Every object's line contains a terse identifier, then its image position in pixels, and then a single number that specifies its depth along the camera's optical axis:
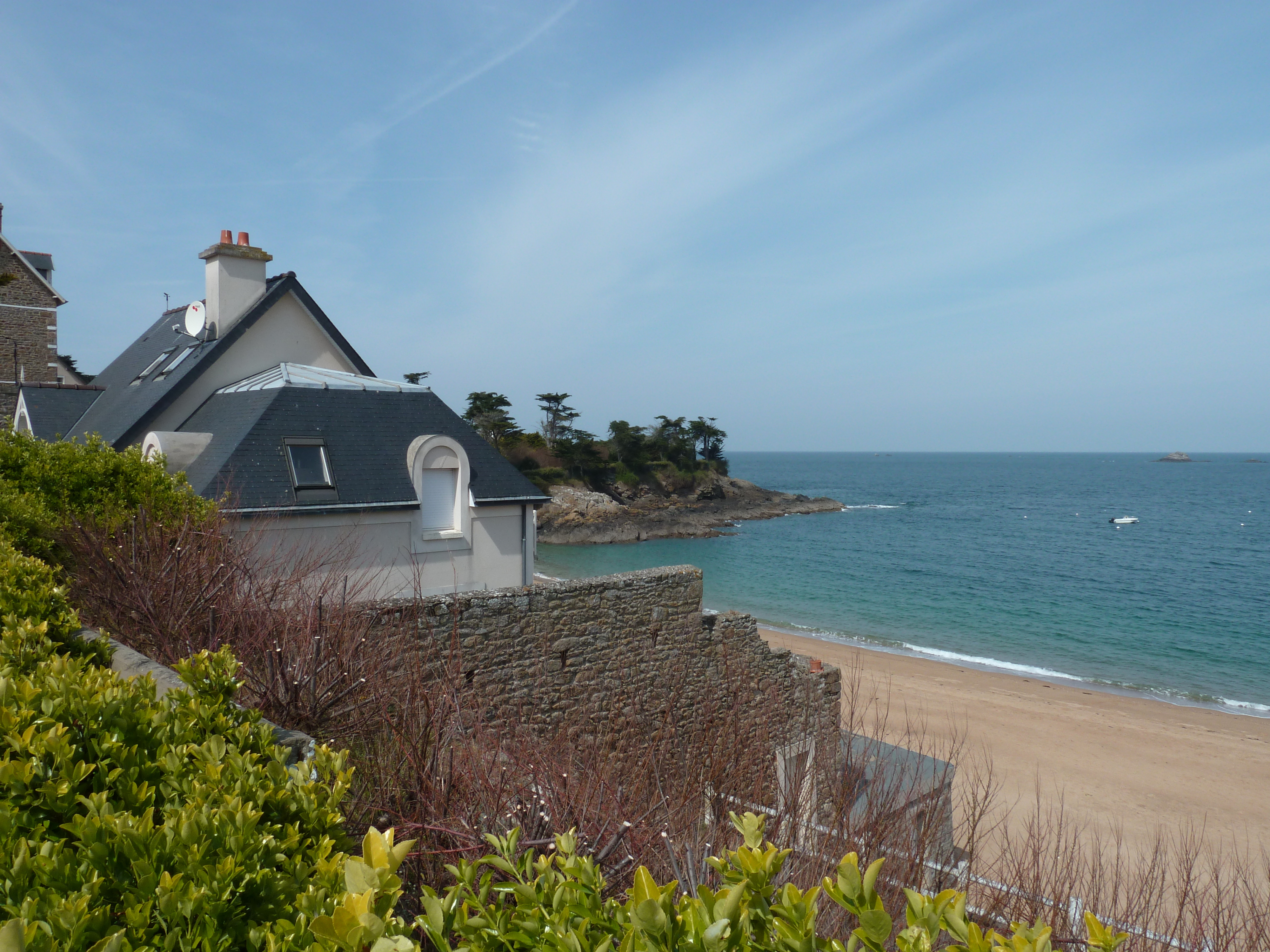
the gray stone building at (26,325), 23.12
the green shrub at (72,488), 7.38
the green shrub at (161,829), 1.83
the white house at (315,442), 12.23
